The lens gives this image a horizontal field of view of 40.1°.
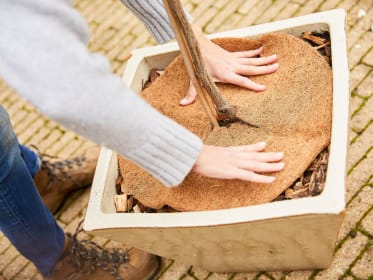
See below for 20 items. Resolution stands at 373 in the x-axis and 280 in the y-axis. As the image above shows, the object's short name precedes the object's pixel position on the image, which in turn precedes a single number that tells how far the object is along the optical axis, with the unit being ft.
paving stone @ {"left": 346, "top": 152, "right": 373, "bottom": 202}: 6.82
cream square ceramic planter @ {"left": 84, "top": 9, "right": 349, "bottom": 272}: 4.26
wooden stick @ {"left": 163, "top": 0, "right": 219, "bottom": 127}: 4.35
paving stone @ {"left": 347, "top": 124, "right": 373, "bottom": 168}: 7.11
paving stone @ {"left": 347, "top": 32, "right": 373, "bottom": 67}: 8.11
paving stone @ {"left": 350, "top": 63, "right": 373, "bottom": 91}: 7.86
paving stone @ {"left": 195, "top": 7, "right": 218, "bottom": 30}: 9.80
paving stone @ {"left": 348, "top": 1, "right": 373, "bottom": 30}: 8.59
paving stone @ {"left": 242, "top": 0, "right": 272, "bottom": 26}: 9.38
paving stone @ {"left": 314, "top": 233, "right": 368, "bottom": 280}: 6.23
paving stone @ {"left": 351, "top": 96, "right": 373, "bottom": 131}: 7.39
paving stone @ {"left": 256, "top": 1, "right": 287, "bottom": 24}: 9.24
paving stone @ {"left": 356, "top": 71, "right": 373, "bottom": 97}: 7.66
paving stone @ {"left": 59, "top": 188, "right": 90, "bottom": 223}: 8.26
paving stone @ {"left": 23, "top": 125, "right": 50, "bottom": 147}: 9.43
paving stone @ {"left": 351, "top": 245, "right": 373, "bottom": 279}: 6.11
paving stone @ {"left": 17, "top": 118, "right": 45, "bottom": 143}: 9.58
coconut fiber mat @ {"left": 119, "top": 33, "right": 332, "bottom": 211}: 4.70
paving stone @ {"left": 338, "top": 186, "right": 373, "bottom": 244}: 6.55
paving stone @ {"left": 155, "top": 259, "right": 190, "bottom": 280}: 6.98
